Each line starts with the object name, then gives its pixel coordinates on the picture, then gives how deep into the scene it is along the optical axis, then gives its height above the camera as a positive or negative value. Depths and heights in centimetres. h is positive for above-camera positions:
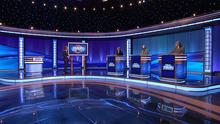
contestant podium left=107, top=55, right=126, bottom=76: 986 -19
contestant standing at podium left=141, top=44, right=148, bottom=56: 868 +42
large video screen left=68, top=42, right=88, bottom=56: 1038 +69
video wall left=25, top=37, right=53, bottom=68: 1620 +114
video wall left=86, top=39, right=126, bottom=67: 1827 +98
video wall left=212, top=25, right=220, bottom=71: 1077 +76
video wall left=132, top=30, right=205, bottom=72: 1210 +117
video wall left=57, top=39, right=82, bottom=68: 1752 +122
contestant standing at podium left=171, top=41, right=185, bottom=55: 707 +42
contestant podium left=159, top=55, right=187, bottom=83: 699 -29
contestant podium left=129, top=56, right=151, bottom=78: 861 -26
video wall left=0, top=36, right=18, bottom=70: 1478 +64
